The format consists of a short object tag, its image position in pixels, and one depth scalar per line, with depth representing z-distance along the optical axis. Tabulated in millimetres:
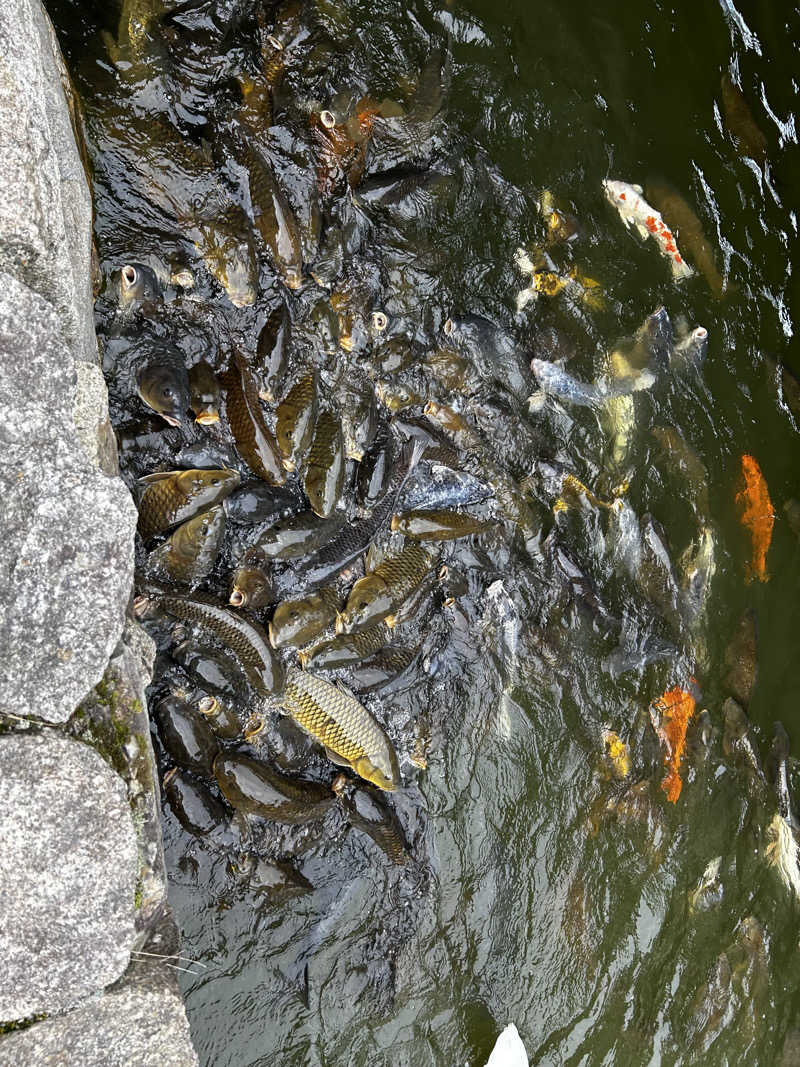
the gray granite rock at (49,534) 2514
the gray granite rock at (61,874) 2568
